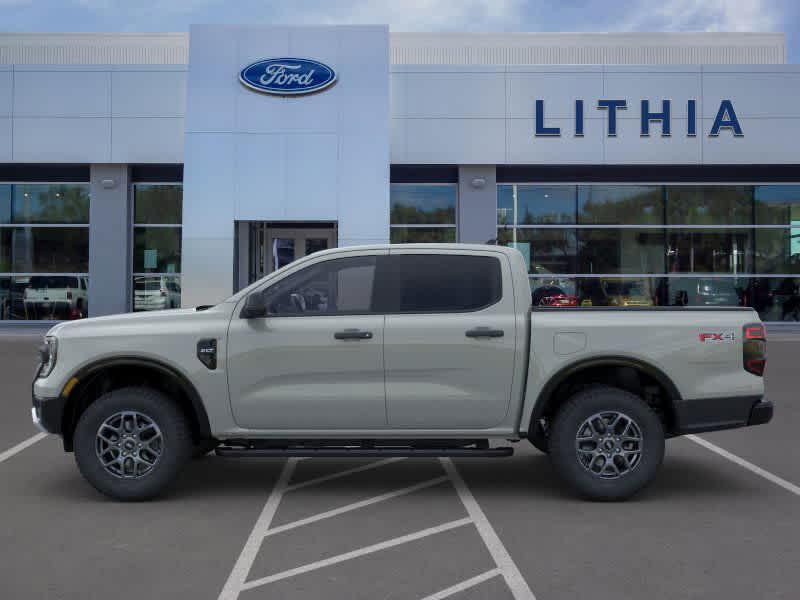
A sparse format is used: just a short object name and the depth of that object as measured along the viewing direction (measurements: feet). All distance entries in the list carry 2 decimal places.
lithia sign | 77.36
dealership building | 73.87
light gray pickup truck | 21.43
